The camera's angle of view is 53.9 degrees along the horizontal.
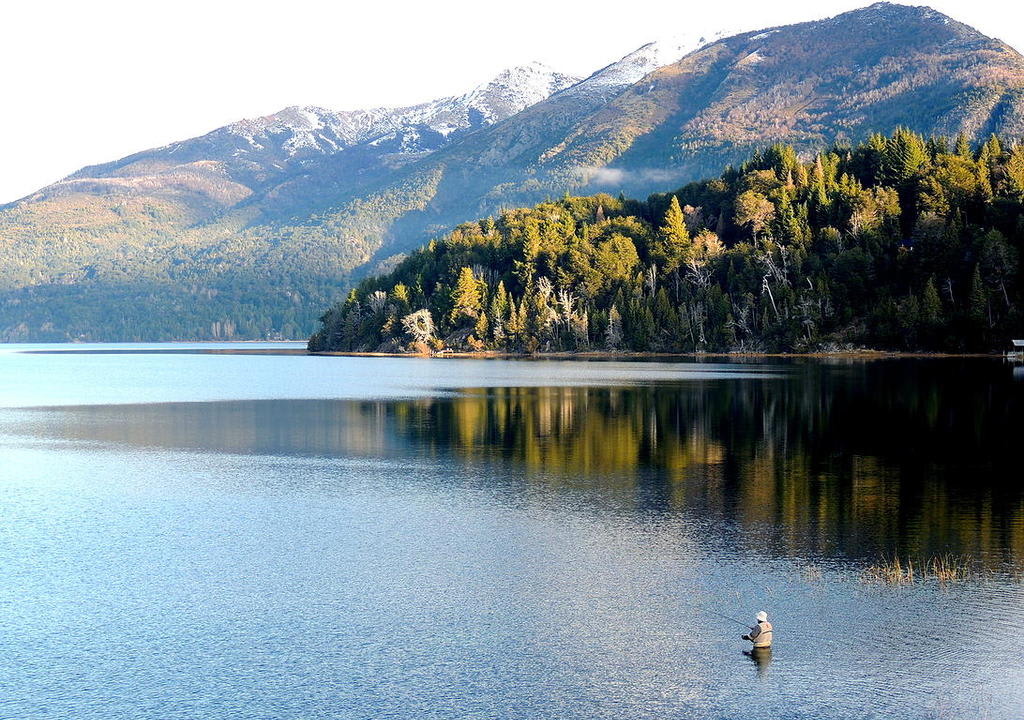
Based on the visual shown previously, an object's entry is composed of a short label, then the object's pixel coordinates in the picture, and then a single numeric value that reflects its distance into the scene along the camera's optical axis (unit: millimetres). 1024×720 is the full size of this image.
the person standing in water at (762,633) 23234
